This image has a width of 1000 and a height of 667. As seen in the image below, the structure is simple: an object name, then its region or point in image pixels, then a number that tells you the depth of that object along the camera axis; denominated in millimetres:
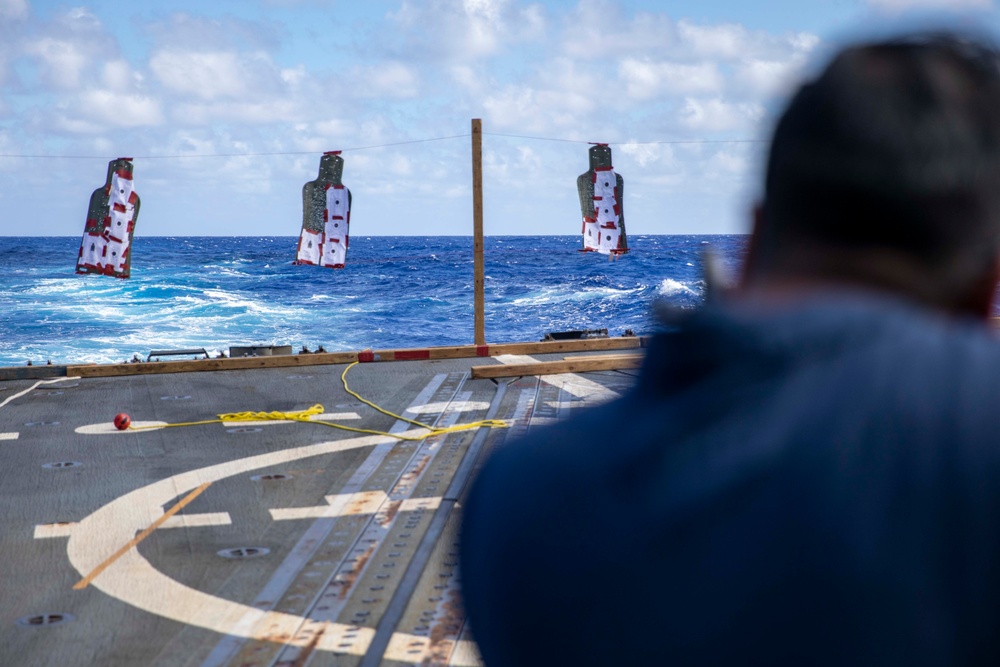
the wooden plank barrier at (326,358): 11258
